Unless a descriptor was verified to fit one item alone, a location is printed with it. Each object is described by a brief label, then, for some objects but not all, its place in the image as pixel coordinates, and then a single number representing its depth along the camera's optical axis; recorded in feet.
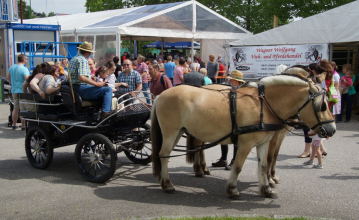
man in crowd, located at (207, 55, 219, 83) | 52.90
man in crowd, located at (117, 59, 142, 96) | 27.22
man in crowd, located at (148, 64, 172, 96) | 29.84
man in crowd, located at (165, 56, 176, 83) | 50.57
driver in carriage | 20.10
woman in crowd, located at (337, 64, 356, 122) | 39.47
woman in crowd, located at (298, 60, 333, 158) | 19.00
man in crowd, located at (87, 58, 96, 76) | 34.51
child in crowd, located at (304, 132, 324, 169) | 22.03
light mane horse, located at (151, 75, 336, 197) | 16.55
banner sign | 39.83
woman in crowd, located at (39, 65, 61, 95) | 22.06
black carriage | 19.72
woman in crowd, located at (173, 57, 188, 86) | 39.60
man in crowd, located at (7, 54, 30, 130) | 34.35
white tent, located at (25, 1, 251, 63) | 55.77
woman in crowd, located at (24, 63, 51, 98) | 24.38
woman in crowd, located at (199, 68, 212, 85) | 28.42
